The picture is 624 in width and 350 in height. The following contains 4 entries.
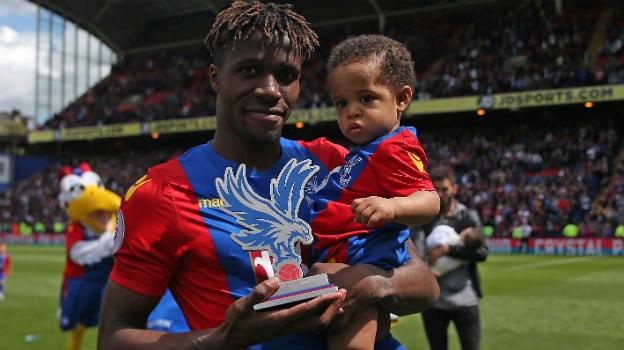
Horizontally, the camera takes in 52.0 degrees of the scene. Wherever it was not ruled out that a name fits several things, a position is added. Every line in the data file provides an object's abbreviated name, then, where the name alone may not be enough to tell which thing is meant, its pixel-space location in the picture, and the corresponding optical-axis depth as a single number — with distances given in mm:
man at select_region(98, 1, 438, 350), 1908
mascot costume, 6875
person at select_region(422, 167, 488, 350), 5219
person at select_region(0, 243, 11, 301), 12773
